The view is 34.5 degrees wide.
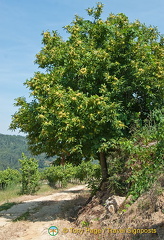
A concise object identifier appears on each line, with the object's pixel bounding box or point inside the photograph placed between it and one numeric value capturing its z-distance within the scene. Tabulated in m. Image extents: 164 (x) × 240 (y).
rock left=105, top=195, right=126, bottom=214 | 7.33
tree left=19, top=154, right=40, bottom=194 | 22.80
